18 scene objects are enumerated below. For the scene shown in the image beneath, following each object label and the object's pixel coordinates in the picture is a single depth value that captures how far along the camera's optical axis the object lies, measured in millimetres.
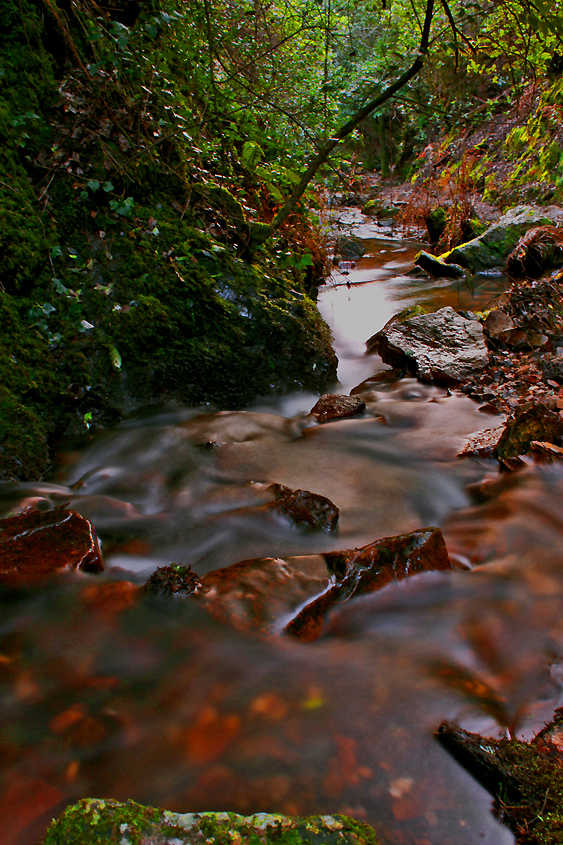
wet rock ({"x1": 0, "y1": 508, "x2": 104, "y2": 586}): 2625
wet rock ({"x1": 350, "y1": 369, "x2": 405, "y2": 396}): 6031
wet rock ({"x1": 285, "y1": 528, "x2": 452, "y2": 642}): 2582
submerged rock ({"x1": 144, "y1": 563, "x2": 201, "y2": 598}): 2629
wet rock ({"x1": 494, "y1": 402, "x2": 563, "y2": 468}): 4023
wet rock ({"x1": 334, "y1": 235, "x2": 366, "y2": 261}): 12266
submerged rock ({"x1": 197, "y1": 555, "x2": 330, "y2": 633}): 2453
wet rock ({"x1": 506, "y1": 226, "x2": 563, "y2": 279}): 7285
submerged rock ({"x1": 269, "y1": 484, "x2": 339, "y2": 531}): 3242
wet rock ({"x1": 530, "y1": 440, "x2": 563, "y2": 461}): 3881
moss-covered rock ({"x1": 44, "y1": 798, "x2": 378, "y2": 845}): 1300
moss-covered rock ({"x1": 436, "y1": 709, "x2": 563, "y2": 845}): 1529
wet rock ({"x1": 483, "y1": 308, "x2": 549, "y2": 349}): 6004
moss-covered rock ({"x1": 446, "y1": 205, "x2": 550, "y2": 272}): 9430
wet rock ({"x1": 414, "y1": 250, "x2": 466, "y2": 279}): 9789
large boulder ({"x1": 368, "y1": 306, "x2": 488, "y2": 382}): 5883
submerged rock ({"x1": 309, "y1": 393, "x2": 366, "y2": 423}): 5020
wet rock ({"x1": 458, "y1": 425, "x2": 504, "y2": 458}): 4172
